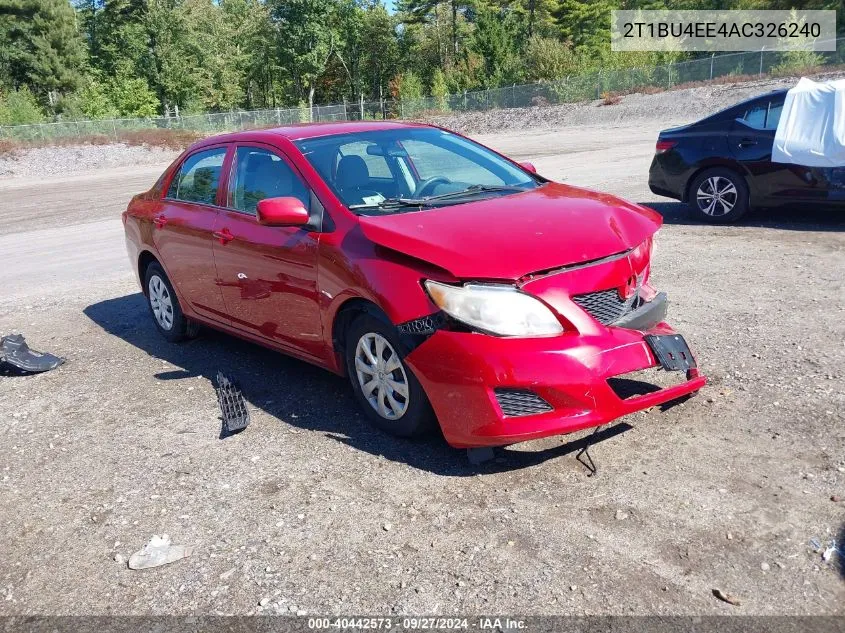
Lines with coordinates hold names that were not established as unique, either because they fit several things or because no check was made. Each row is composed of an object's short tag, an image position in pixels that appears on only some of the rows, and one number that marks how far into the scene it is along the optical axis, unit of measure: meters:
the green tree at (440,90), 61.12
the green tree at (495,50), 65.11
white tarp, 8.90
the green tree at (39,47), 62.12
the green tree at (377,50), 78.69
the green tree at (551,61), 59.66
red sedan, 3.79
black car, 9.15
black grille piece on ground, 4.82
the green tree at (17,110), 48.69
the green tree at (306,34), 72.38
